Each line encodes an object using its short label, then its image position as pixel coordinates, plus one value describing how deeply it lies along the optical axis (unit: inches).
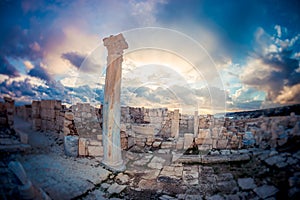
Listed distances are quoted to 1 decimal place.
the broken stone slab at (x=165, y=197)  156.1
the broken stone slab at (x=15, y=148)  156.8
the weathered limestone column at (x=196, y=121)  384.2
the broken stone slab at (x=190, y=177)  184.5
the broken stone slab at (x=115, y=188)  163.7
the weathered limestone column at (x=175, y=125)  409.8
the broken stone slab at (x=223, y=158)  189.0
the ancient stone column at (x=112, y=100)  202.7
